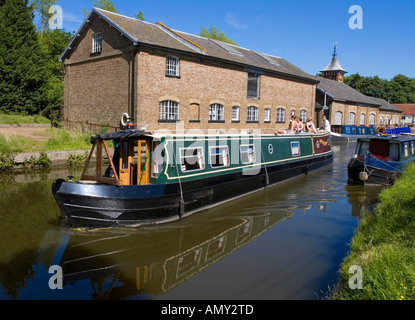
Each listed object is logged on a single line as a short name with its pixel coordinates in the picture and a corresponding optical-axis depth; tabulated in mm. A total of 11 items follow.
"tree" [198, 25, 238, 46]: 46781
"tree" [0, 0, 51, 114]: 22406
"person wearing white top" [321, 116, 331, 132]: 17395
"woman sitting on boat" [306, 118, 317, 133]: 16138
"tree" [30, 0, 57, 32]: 36375
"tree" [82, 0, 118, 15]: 37812
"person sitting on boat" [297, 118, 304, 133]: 15312
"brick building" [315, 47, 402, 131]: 33062
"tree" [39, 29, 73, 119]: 24625
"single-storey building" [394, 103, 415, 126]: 62062
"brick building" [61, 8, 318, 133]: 16906
